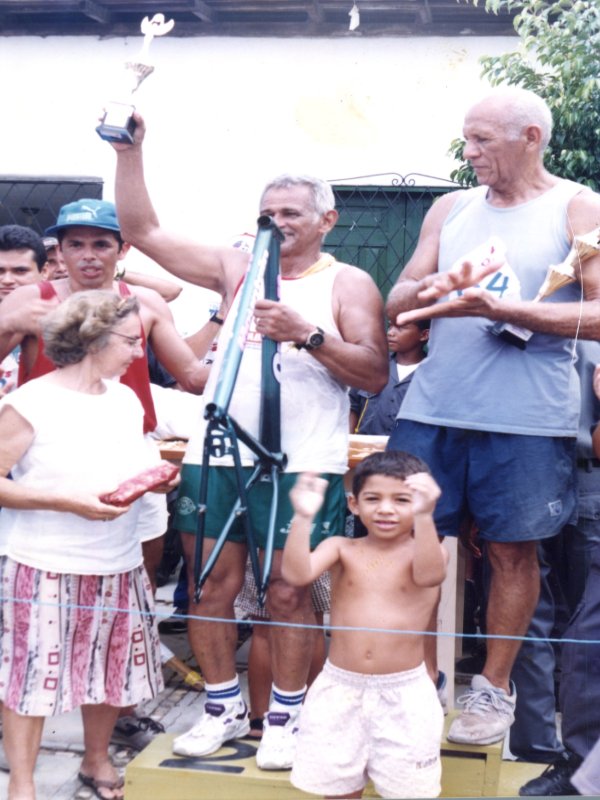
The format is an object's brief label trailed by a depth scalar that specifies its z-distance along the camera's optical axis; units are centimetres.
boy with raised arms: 297
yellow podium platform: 318
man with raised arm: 332
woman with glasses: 324
